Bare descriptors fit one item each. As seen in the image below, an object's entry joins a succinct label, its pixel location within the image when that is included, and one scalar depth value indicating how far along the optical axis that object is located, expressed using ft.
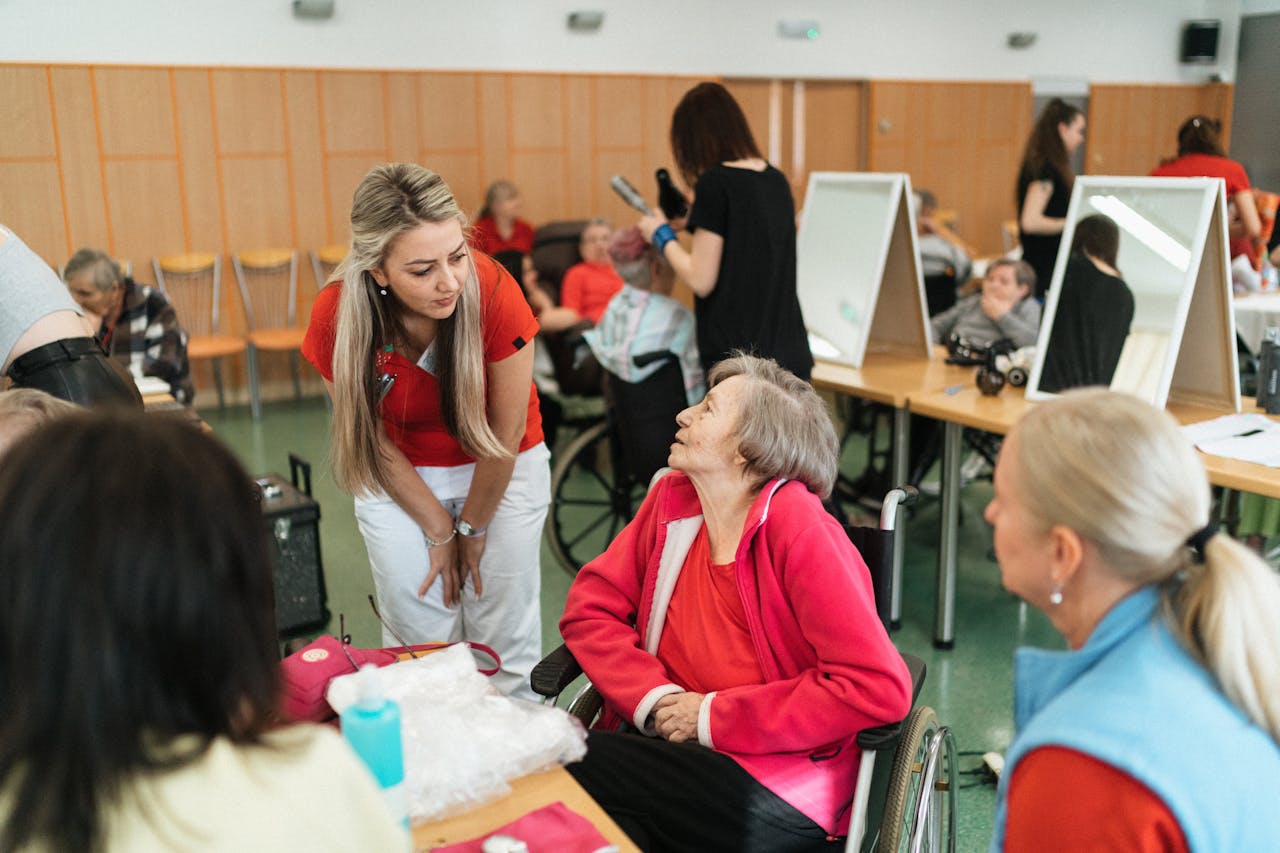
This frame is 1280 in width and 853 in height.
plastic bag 4.37
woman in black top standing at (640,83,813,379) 10.25
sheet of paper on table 8.68
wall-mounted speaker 36.58
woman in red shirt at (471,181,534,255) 24.02
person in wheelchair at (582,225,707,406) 10.99
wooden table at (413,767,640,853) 4.26
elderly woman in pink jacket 5.52
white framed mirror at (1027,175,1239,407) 9.91
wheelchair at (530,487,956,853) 5.29
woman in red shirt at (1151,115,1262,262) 17.40
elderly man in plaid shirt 13.00
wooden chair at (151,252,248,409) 22.11
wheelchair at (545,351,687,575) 11.09
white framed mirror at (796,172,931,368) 12.70
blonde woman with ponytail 3.36
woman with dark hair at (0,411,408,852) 2.73
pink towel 4.17
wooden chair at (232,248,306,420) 23.11
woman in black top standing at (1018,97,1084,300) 15.30
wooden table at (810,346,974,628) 11.12
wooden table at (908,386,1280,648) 10.09
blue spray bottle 3.53
